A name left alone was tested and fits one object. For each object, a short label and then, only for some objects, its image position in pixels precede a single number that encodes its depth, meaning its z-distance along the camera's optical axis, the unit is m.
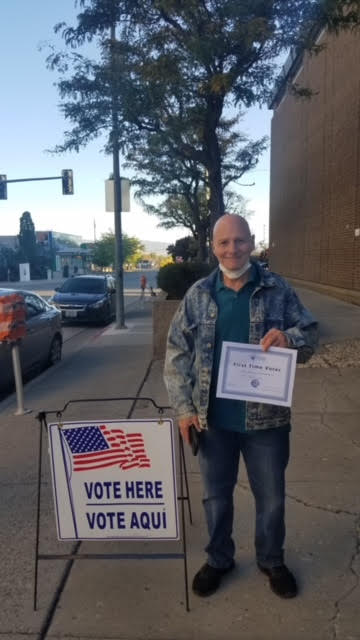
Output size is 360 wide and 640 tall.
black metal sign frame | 2.82
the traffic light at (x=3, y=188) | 23.70
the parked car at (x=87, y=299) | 16.75
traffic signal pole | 24.67
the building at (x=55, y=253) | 86.00
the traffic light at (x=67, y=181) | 24.69
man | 2.73
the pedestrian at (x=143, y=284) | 25.89
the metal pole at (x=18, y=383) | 6.36
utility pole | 13.59
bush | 10.41
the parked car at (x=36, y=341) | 7.96
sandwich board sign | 2.78
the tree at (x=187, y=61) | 8.38
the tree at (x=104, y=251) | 90.56
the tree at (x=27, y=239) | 74.75
